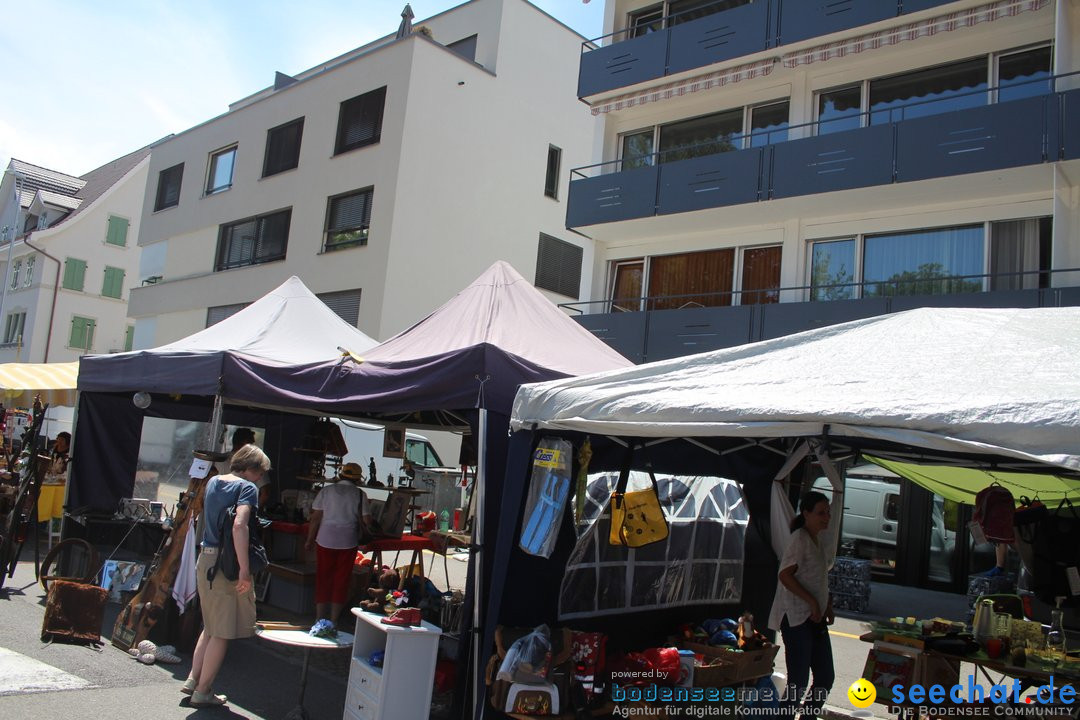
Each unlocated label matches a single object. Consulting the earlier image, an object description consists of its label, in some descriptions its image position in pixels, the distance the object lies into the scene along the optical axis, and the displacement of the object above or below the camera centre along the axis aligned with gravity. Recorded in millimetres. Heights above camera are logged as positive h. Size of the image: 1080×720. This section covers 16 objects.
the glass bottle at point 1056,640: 5824 -882
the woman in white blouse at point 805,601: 5965 -768
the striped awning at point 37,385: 14055 +582
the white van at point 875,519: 16203 -360
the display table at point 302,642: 5742 -1345
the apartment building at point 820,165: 13336 +5801
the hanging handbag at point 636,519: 5906 -292
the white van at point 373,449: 17000 +50
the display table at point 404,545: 8641 -943
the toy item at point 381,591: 6301 -1156
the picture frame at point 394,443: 10377 +131
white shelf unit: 5492 -1485
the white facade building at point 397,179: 21297 +7638
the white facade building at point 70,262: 39656 +7822
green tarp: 7938 +282
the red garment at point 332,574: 8188 -1224
